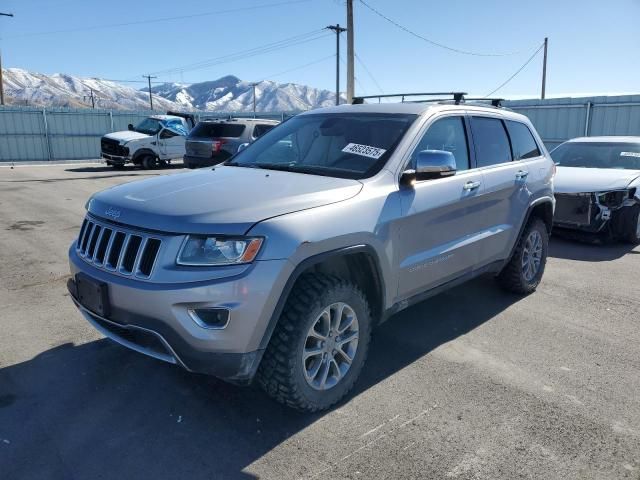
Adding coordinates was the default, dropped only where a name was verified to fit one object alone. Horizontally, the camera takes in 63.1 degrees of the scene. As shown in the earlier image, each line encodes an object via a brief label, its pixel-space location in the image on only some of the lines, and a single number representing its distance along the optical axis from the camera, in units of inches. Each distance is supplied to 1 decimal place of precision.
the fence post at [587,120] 681.3
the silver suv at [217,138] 575.8
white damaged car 290.5
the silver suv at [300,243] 103.4
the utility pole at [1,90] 1258.8
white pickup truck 742.5
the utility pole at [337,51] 1382.9
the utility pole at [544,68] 1512.1
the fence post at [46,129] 927.0
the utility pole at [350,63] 818.2
